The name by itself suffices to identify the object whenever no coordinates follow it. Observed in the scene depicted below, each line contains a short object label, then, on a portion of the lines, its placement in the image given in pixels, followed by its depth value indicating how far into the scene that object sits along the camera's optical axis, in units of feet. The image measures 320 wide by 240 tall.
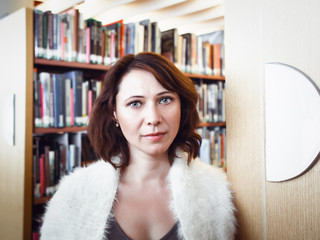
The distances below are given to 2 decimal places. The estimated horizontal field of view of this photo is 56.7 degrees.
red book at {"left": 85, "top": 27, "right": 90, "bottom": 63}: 6.64
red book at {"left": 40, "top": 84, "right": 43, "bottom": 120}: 5.90
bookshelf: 5.54
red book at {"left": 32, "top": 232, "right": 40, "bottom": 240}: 5.81
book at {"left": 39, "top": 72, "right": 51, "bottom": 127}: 5.92
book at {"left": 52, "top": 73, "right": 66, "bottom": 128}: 6.15
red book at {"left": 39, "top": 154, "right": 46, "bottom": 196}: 5.97
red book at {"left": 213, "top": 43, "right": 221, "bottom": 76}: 9.49
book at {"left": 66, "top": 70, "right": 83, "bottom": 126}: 6.43
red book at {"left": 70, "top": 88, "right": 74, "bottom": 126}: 6.42
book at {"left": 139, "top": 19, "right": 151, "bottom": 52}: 7.66
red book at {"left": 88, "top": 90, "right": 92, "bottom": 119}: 6.75
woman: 3.28
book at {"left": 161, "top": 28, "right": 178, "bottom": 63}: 8.26
